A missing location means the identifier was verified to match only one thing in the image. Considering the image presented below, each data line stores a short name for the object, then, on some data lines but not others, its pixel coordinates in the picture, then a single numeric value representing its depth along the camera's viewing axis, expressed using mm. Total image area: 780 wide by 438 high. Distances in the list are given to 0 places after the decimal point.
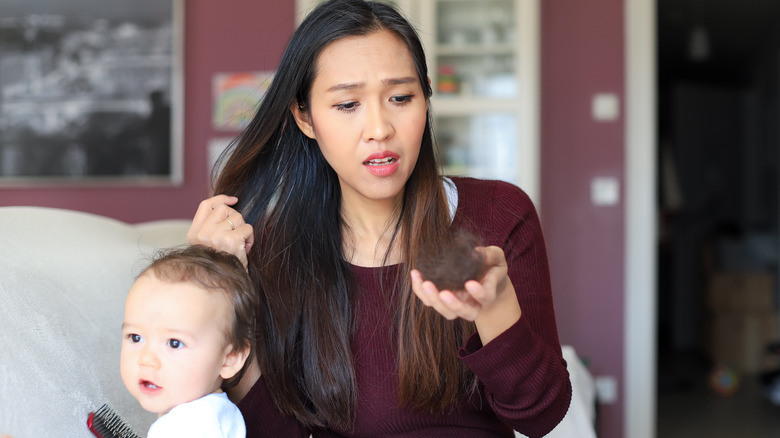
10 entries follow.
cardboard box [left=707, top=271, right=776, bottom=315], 5984
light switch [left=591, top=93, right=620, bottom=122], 3965
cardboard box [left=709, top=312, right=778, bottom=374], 5957
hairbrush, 1169
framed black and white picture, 4129
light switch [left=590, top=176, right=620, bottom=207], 3979
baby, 1104
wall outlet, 3994
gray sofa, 1078
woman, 1295
